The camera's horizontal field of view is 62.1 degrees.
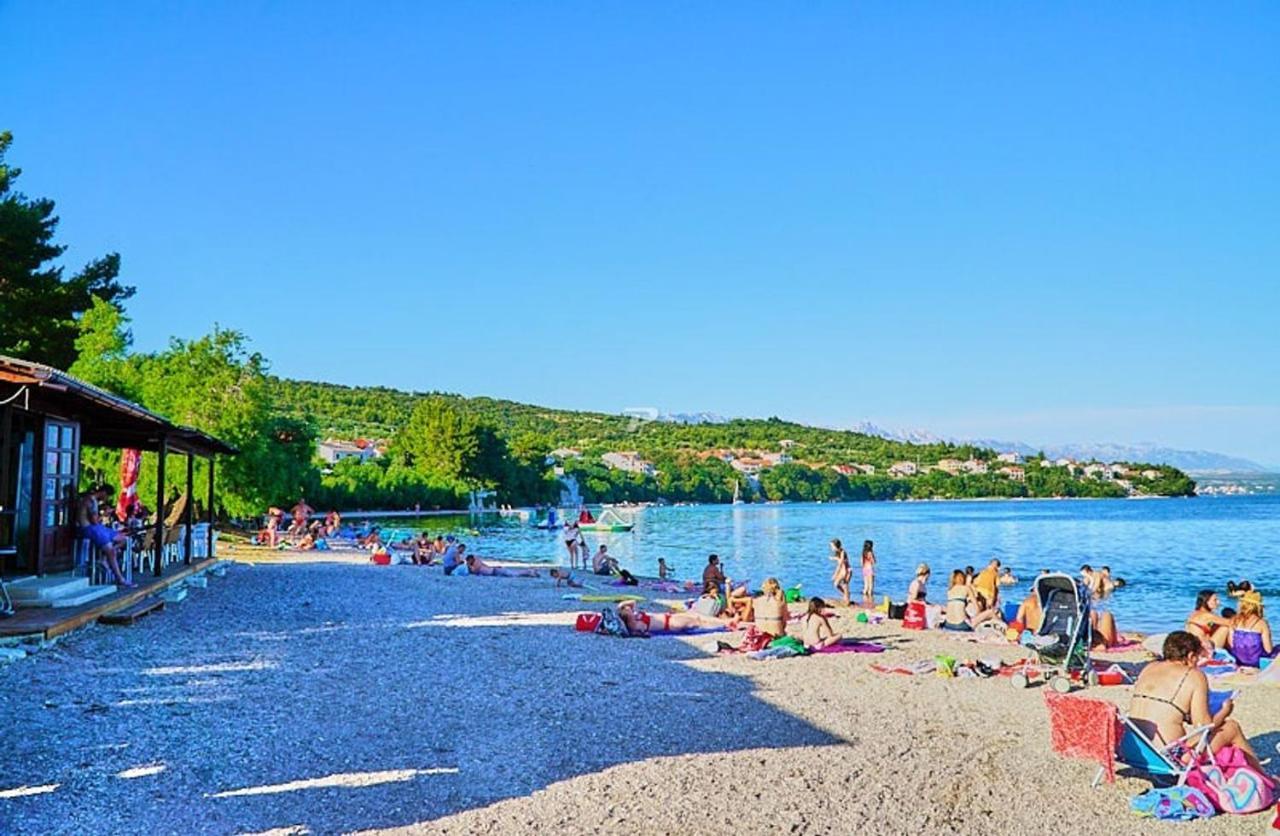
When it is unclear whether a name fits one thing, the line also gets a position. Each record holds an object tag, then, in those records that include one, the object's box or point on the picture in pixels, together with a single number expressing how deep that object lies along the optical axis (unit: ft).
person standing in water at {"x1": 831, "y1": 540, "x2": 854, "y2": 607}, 70.69
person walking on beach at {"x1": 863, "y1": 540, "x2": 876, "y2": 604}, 69.30
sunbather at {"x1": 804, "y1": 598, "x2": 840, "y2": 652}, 41.86
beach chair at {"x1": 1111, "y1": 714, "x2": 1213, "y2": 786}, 20.97
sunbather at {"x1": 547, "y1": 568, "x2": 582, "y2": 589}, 71.00
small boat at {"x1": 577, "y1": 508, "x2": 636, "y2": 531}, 192.65
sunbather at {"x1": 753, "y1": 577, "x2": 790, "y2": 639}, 41.34
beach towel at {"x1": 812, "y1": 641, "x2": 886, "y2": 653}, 42.16
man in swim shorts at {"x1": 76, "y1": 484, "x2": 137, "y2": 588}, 42.22
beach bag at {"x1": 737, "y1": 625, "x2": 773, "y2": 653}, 40.32
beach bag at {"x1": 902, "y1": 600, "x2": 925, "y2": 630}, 51.52
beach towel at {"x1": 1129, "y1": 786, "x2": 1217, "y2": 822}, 20.17
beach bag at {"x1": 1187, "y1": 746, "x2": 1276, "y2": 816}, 20.38
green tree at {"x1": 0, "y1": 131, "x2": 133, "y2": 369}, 80.84
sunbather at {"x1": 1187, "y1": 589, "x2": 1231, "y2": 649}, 40.11
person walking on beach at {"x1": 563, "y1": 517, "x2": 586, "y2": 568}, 92.58
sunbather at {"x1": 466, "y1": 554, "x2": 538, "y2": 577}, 80.38
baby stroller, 34.55
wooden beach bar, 33.68
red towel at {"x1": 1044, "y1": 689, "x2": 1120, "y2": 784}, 22.12
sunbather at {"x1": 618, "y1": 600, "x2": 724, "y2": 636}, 44.50
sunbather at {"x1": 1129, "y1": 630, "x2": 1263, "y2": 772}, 21.24
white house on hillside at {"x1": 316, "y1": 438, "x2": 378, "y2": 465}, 336.08
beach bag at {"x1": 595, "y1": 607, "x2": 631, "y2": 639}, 43.80
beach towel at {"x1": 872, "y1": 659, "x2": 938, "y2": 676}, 36.88
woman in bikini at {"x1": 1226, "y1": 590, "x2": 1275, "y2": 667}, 38.11
